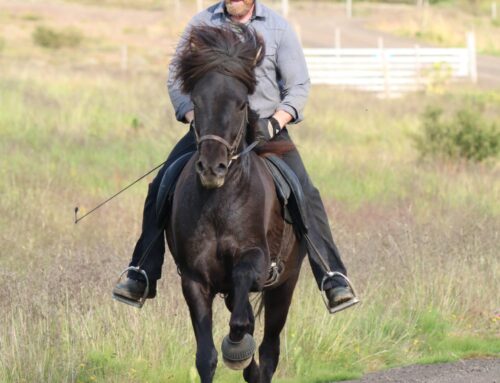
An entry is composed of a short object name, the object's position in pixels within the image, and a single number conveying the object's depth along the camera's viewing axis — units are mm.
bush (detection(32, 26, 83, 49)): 57812
